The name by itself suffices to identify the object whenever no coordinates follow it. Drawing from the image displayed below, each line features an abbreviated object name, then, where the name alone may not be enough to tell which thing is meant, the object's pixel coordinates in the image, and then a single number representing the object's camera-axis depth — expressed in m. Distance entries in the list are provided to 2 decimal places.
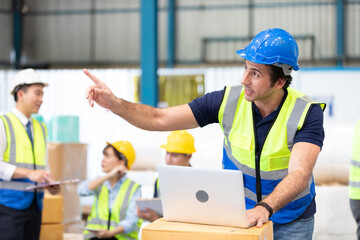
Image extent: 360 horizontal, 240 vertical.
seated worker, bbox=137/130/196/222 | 4.38
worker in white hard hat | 4.23
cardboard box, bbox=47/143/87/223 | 6.47
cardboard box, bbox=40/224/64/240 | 5.76
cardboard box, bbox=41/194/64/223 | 5.78
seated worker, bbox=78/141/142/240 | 4.36
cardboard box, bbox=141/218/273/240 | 1.96
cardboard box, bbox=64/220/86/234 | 6.62
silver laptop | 2.01
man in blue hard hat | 2.42
